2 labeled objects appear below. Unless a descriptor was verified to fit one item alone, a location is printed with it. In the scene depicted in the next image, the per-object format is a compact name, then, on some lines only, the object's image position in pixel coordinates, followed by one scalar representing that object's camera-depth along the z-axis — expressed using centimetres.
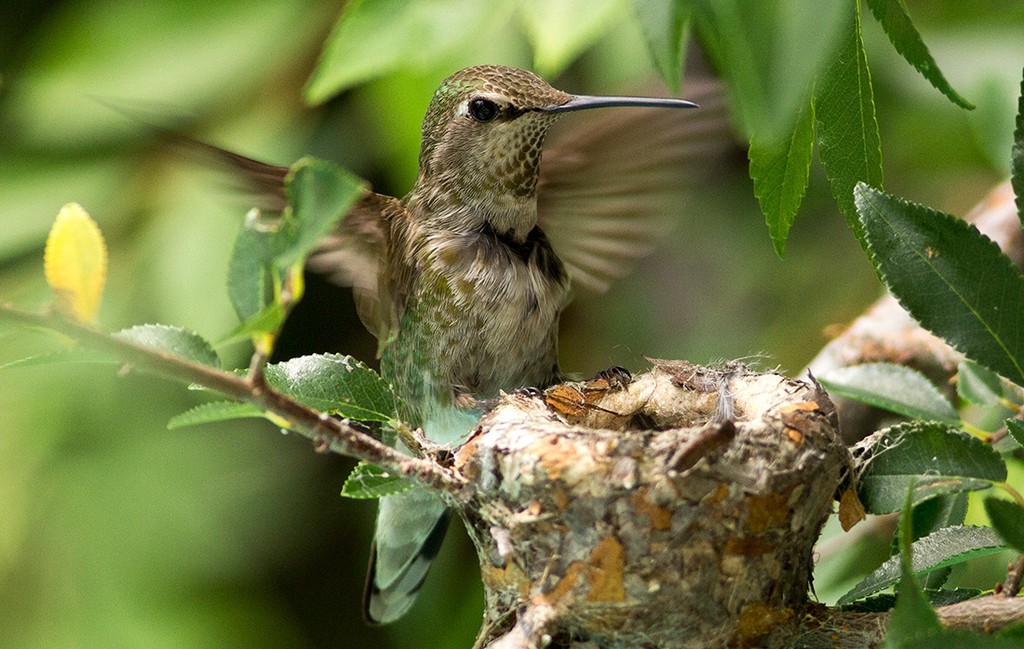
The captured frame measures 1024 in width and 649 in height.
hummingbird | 199
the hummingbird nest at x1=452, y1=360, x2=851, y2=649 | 194
